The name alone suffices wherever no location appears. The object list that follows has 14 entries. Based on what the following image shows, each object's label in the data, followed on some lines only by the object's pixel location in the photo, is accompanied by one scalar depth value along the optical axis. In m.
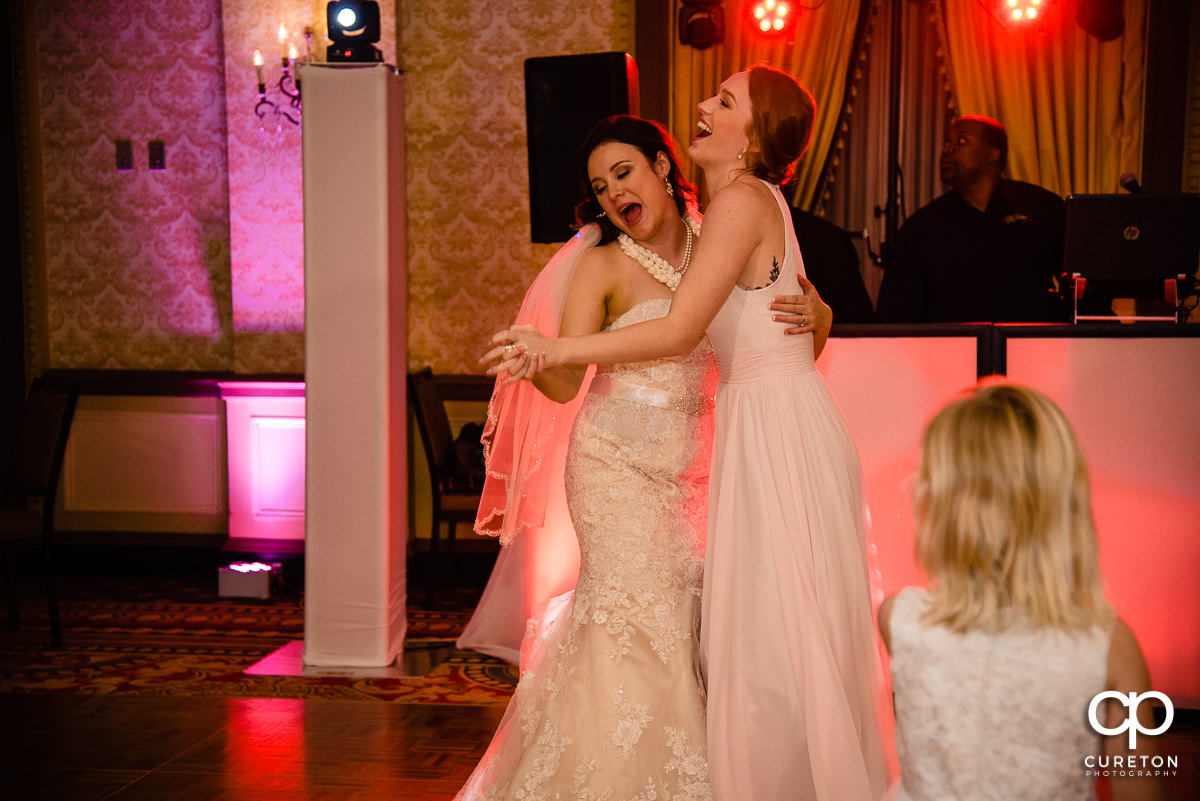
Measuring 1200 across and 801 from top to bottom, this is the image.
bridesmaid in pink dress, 2.10
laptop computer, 3.72
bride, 2.37
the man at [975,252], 4.79
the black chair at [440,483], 5.24
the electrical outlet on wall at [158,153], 6.15
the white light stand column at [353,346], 3.98
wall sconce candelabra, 5.67
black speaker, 4.03
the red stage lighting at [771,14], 5.43
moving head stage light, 4.01
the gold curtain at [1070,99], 5.32
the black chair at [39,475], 4.58
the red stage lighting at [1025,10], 5.29
